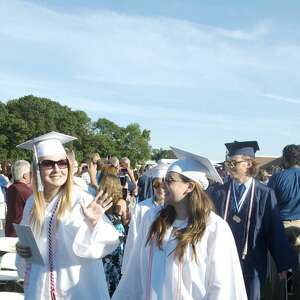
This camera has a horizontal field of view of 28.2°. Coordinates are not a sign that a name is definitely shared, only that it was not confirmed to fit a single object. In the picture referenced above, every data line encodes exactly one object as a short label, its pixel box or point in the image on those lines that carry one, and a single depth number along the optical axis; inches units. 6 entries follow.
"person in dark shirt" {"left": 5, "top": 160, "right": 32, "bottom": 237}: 277.1
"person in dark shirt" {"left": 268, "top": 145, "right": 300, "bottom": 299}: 283.6
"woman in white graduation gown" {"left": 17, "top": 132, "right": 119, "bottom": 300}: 135.6
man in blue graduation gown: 207.3
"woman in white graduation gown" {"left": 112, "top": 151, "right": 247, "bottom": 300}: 131.0
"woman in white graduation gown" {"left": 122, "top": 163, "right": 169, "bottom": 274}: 169.6
